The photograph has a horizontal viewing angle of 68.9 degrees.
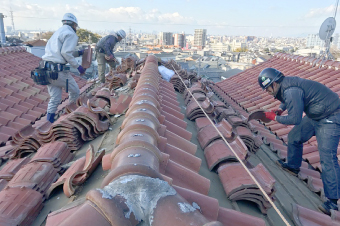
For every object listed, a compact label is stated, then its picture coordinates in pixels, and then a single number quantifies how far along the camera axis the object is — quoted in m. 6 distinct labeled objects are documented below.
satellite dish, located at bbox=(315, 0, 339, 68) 8.41
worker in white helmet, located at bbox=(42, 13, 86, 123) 4.88
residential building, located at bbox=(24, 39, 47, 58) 19.93
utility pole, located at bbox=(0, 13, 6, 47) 17.33
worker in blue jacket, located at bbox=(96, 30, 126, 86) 7.89
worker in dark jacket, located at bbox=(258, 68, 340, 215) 3.06
